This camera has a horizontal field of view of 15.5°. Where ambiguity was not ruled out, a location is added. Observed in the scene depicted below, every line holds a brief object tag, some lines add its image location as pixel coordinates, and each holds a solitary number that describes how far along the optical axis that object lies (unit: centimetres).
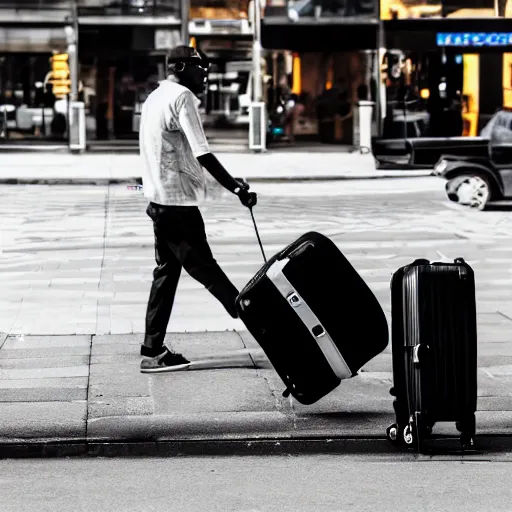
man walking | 1080
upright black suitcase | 846
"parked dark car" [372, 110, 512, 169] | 2716
